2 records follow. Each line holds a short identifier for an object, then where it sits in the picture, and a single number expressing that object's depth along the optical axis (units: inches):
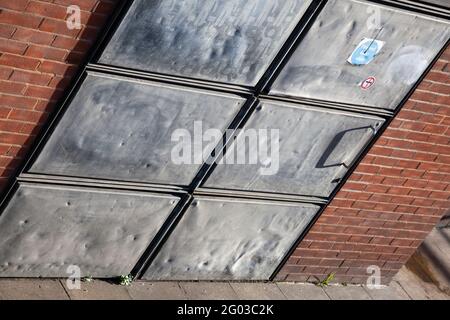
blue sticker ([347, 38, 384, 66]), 393.5
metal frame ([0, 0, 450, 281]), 349.7
